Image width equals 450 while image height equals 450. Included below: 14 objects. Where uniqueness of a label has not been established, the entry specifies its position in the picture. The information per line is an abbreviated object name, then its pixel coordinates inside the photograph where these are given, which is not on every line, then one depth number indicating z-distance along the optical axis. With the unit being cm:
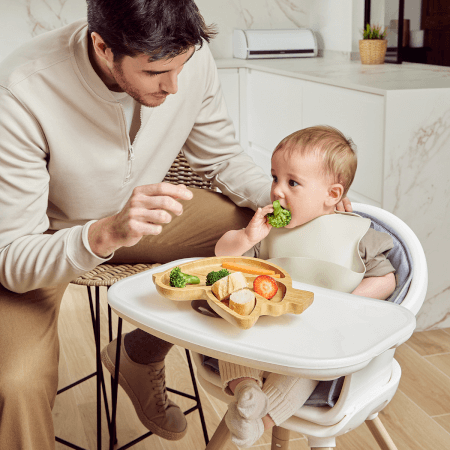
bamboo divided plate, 91
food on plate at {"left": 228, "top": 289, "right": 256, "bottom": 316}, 90
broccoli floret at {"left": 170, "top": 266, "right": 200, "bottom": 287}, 98
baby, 123
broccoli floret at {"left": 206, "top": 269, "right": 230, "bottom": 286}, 99
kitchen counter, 210
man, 119
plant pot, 304
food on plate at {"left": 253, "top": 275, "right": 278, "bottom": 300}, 96
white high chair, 106
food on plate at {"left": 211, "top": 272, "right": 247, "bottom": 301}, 95
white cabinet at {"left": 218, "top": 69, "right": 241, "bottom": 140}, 371
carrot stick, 106
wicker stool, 137
